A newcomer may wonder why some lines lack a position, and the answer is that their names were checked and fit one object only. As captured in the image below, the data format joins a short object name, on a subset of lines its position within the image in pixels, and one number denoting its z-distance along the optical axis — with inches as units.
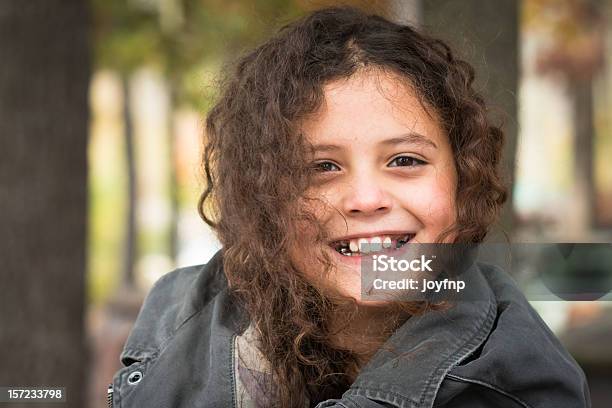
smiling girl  73.1
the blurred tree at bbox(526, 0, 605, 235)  297.7
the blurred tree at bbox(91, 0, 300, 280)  238.8
